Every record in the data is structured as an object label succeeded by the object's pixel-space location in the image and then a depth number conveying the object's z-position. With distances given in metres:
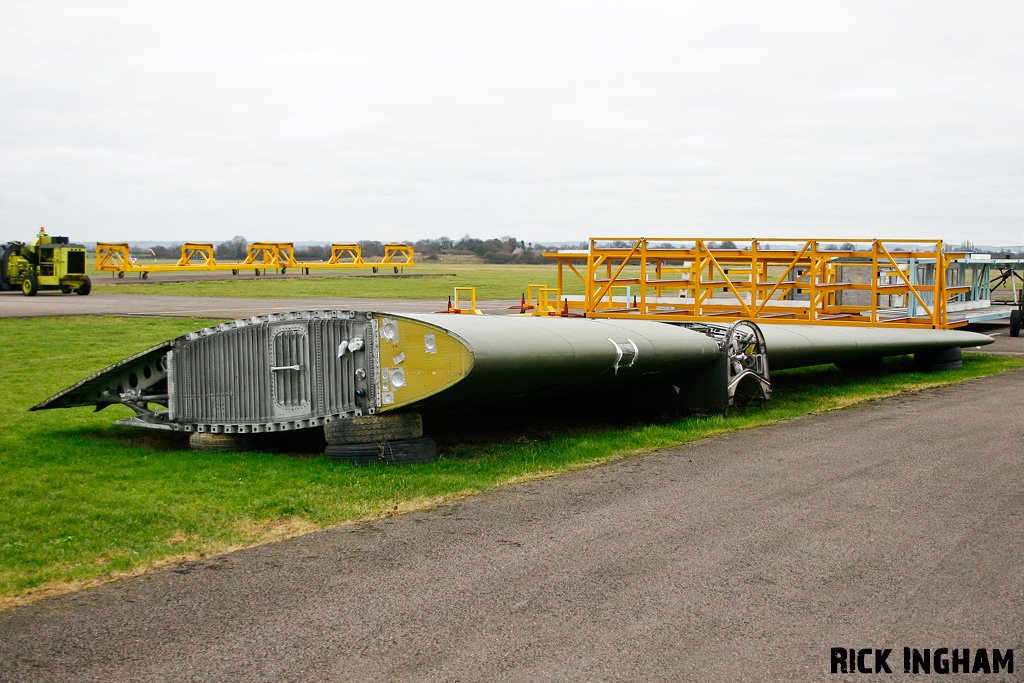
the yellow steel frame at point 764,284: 19.97
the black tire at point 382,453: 9.09
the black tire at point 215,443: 9.88
